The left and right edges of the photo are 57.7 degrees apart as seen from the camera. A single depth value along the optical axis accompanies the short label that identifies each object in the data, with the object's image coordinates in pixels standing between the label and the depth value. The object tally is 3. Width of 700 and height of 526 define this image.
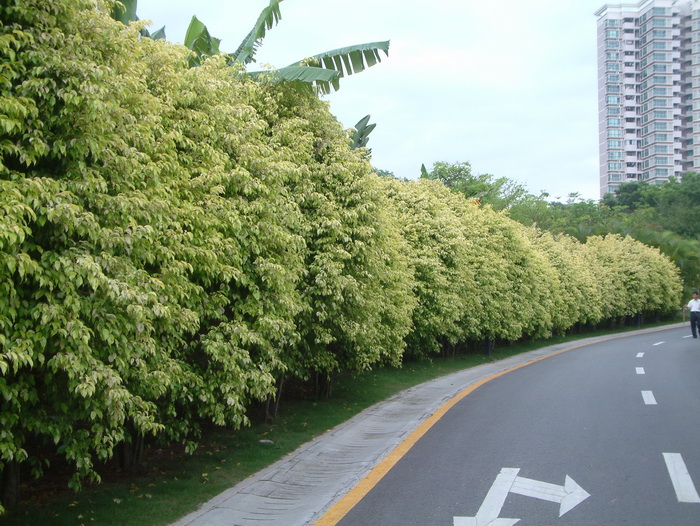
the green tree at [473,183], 61.72
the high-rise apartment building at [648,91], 129.38
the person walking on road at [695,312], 31.63
